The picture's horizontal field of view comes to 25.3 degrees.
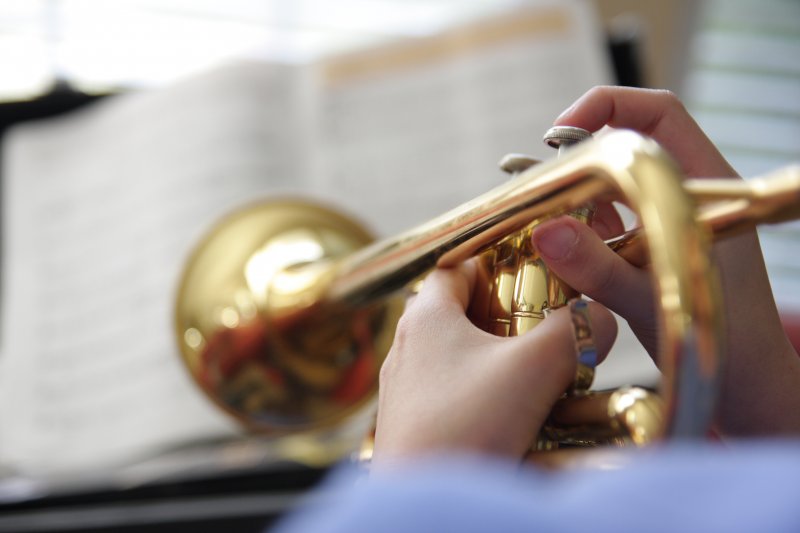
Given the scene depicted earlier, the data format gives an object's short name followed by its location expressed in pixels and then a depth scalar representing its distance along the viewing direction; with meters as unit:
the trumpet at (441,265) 0.45
